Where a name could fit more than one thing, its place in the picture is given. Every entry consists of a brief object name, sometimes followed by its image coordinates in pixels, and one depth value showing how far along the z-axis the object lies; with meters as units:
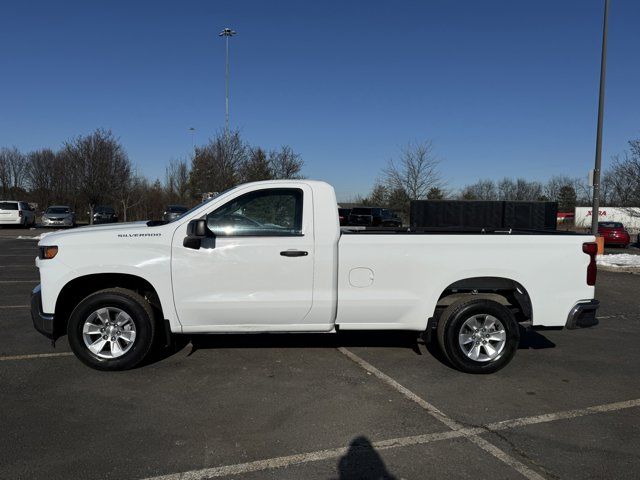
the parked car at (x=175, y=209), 32.84
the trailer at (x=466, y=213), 19.47
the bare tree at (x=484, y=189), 76.50
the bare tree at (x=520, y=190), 76.62
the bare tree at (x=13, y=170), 61.31
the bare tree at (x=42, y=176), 52.19
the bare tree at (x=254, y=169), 24.03
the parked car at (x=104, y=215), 36.28
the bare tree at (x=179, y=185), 50.31
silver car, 30.97
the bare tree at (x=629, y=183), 18.92
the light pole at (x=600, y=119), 15.29
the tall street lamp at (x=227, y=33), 31.00
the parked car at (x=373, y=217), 31.77
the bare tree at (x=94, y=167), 34.34
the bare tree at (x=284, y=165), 26.78
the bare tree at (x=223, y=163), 23.44
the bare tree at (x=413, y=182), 29.42
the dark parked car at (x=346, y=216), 32.46
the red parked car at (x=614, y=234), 26.11
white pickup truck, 4.87
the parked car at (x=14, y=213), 29.59
